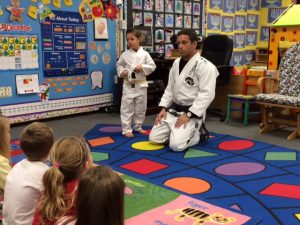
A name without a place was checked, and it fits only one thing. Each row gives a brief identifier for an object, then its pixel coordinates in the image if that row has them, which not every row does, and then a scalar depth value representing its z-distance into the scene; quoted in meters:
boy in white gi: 4.04
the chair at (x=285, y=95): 4.03
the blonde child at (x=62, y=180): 1.23
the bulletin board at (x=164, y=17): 5.68
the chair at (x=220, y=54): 4.96
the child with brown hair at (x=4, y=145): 1.77
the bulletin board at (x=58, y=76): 4.37
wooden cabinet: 8.02
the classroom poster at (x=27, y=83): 4.44
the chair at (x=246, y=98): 4.52
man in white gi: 3.46
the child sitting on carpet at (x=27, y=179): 1.47
